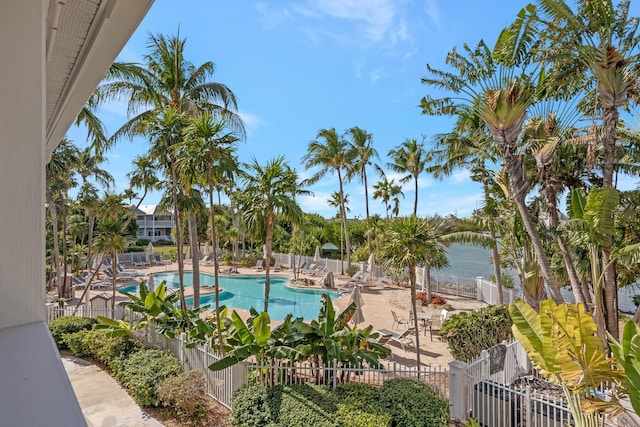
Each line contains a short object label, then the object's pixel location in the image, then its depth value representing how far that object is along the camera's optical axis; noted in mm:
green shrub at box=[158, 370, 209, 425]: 6266
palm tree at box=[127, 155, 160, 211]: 11814
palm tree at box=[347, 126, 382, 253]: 25062
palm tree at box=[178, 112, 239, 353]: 7887
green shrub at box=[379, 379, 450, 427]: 5594
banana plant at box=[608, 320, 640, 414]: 4141
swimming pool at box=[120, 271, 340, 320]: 17438
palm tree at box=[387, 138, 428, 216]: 22062
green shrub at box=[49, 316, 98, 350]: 9703
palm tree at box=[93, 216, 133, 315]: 13805
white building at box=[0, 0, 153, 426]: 961
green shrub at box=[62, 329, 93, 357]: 9297
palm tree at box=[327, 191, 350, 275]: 31484
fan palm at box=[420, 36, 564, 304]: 8242
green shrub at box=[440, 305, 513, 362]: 8836
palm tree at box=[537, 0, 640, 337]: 7633
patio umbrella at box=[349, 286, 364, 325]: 10711
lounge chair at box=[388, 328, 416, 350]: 10555
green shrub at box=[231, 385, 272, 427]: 5723
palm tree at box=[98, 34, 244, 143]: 11844
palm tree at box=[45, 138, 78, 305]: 14422
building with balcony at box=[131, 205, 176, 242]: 57266
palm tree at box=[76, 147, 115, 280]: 16825
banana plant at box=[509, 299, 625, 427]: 4867
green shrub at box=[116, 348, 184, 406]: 6703
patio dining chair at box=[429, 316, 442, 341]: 11956
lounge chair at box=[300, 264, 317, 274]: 25578
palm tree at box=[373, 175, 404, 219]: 27969
